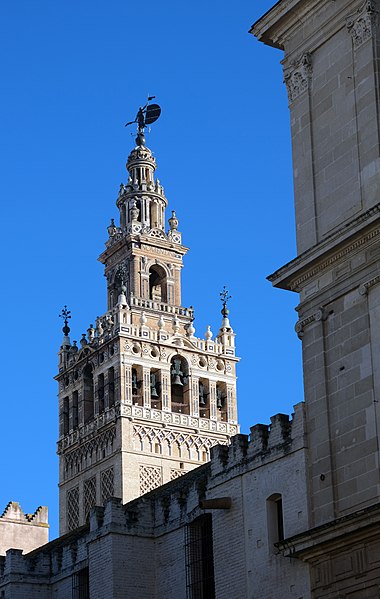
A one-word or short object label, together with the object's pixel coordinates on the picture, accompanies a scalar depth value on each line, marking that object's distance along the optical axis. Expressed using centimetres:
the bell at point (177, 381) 7612
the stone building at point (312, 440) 2675
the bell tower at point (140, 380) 7369
